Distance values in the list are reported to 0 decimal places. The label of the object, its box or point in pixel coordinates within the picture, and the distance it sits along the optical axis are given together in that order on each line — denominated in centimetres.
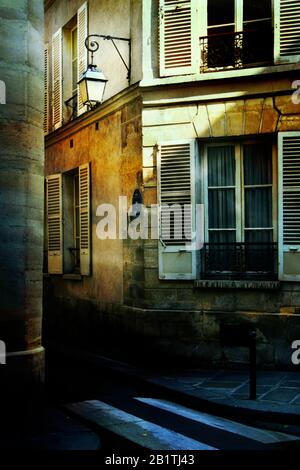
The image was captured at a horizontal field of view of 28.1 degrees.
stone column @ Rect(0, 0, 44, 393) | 674
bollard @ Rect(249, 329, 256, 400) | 674
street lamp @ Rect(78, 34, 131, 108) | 997
